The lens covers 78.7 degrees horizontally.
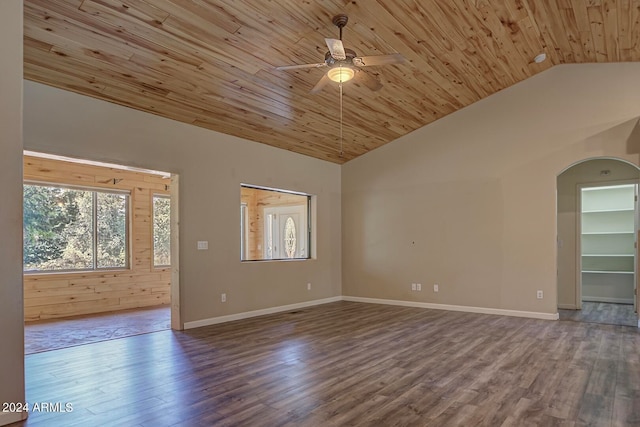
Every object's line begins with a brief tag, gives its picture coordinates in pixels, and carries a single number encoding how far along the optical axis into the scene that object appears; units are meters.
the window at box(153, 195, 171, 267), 7.61
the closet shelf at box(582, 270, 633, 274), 7.04
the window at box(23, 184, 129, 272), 6.19
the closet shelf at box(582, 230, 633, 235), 7.26
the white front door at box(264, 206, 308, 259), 8.38
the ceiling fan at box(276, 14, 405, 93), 3.18
